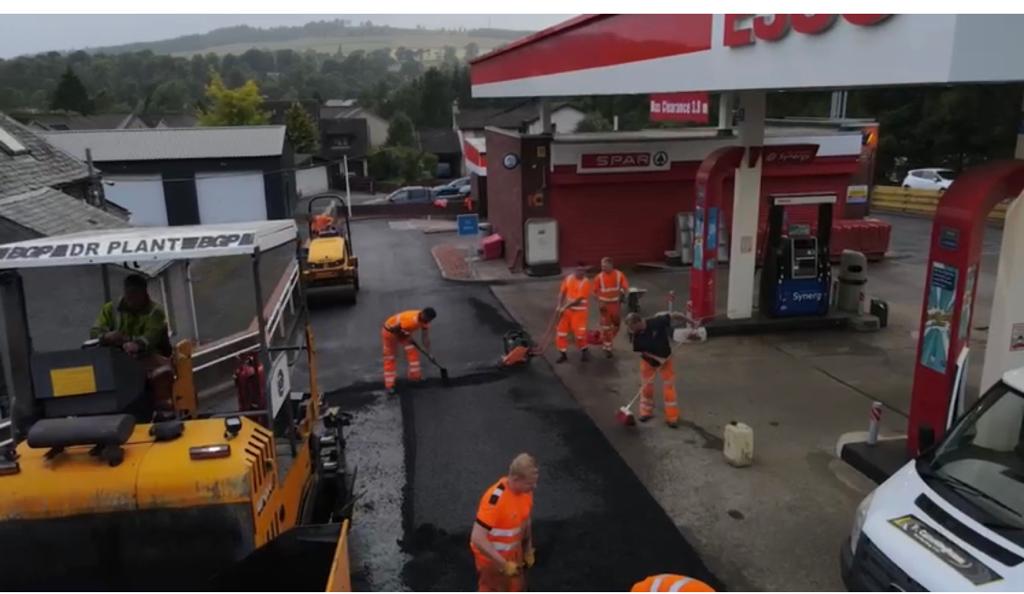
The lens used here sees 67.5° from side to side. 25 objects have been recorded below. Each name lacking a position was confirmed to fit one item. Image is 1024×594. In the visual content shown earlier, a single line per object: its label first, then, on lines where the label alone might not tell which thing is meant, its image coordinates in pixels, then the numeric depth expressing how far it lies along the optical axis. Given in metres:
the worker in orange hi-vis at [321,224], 20.03
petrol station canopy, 5.97
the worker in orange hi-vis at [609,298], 12.45
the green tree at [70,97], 79.62
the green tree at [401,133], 70.38
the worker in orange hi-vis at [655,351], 9.25
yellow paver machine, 4.73
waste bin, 14.15
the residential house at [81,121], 64.29
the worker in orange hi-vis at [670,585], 3.71
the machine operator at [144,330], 6.38
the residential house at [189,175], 32.72
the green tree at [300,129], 57.50
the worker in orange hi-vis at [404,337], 10.74
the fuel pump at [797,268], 13.62
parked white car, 33.19
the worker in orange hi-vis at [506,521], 5.06
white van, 4.59
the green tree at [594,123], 60.81
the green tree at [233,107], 55.06
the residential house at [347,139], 64.71
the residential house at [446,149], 66.75
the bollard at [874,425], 8.39
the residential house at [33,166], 14.70
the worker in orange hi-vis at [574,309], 12.20
